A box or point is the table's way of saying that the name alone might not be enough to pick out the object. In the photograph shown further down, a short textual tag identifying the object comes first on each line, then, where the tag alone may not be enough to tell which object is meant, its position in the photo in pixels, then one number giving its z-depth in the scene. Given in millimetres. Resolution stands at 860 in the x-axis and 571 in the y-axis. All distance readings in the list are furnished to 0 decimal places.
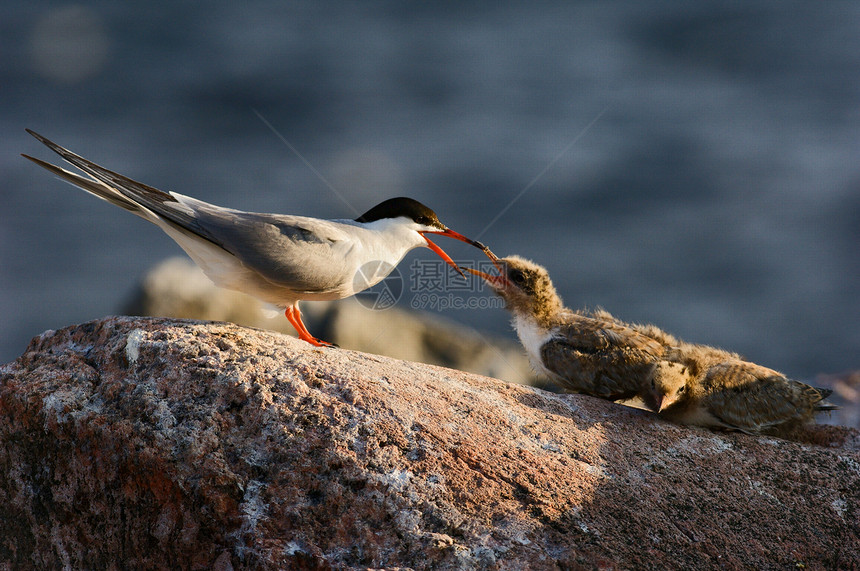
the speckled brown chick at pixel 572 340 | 9297
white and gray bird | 8367
